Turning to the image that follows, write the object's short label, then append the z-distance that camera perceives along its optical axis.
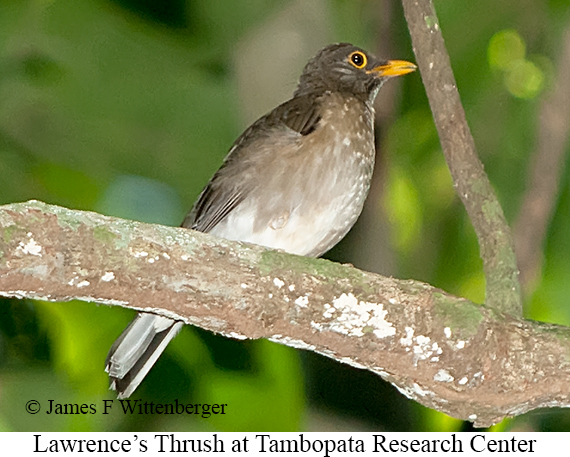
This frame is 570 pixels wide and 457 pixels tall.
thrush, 9.24
